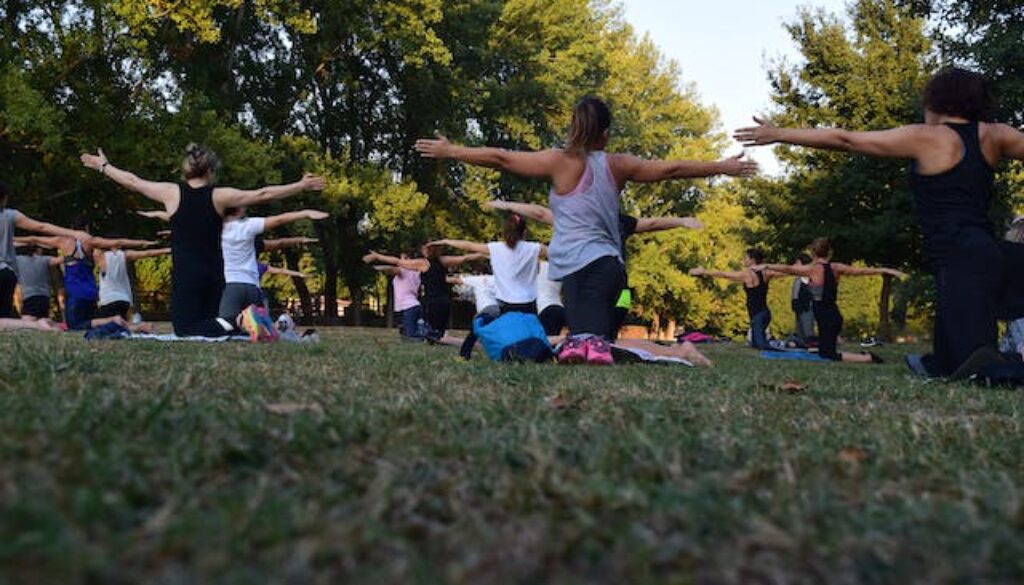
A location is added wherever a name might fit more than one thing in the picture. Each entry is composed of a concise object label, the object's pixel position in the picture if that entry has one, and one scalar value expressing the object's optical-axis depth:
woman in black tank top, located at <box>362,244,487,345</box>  18.06
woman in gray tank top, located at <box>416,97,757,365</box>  8.12
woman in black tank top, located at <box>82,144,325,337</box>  10.52
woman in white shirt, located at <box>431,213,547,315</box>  13.04
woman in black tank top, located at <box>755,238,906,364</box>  15.53
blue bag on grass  8.16
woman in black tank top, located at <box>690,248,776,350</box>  19.14
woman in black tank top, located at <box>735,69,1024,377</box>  6.83
